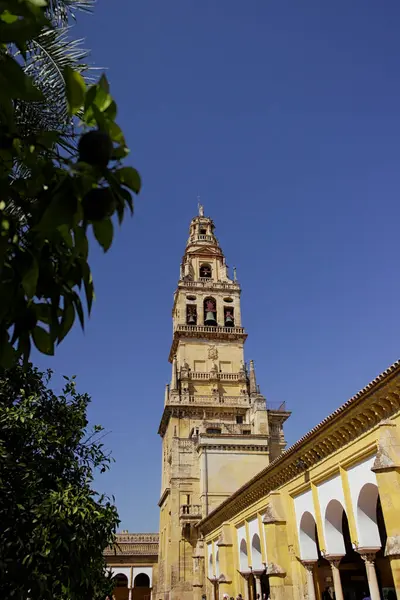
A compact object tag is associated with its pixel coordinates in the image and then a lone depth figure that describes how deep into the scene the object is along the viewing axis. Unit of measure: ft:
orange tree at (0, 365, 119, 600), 24.39
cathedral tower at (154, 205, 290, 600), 108.68
